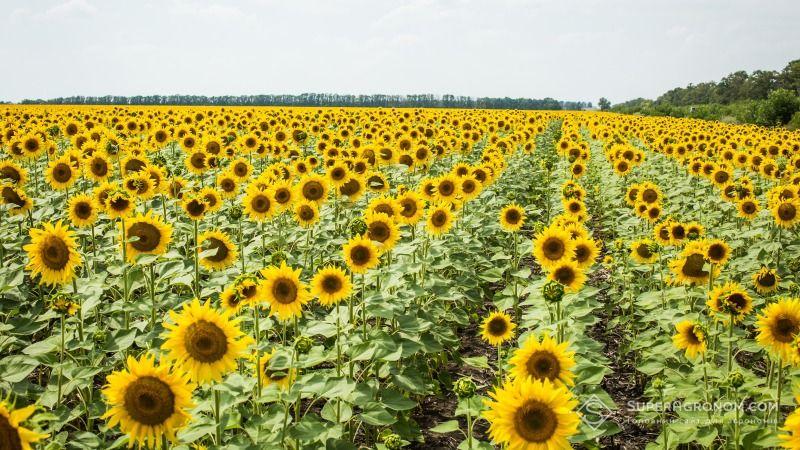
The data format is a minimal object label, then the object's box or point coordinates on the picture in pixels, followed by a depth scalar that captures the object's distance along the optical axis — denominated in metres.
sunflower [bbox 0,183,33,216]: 6.85
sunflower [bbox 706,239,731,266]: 5.73
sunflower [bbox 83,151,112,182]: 8.30
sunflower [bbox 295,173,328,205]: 7.32
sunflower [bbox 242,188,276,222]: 6.70
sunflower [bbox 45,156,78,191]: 8.20
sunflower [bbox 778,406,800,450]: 2.38
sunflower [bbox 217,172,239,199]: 8.44
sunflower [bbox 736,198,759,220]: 8.64
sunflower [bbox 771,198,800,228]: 7.40
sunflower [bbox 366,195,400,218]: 6.00
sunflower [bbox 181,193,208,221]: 6.00
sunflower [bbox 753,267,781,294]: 5.89
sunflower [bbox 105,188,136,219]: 5.53
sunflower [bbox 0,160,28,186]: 8.35
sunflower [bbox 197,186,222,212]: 7.45
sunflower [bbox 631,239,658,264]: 6.88
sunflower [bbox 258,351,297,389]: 4.19
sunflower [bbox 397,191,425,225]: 6.64
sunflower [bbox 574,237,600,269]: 5.80
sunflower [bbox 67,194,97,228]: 6.25
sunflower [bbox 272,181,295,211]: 6.87
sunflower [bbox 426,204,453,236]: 6.55
